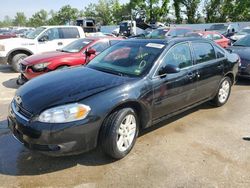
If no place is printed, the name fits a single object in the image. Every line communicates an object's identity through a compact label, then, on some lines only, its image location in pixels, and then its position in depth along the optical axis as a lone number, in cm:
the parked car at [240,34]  1392
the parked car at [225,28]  1777
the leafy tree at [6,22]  8177
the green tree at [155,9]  3088
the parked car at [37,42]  728
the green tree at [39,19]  5569
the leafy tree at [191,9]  2926
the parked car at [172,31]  1075
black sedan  233
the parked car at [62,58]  517
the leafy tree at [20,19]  6914
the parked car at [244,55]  573
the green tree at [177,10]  2993
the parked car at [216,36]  992
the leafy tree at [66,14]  4719
